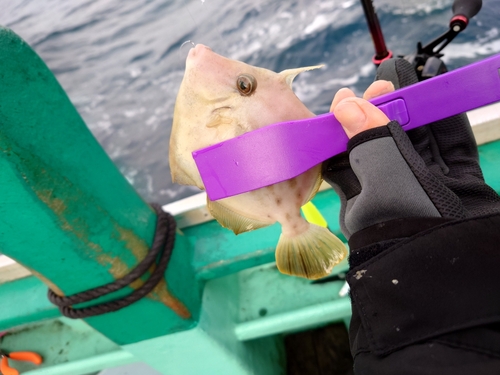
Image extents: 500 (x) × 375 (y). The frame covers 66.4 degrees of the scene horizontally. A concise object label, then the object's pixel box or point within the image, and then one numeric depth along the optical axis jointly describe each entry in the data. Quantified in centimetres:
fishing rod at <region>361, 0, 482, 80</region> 32
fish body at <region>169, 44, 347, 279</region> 26
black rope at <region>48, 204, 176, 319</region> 32
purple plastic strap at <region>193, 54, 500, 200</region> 21
